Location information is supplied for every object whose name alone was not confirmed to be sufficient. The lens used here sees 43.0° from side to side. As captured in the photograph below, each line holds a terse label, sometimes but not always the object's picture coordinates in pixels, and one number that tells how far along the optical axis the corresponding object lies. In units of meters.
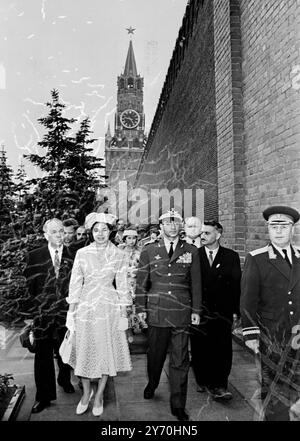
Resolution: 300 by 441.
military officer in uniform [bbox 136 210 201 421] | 3.55
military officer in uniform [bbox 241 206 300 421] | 2.74
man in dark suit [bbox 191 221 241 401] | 3.96
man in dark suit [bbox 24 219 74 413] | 3.54
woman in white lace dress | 3.38
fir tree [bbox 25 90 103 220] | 6.75
